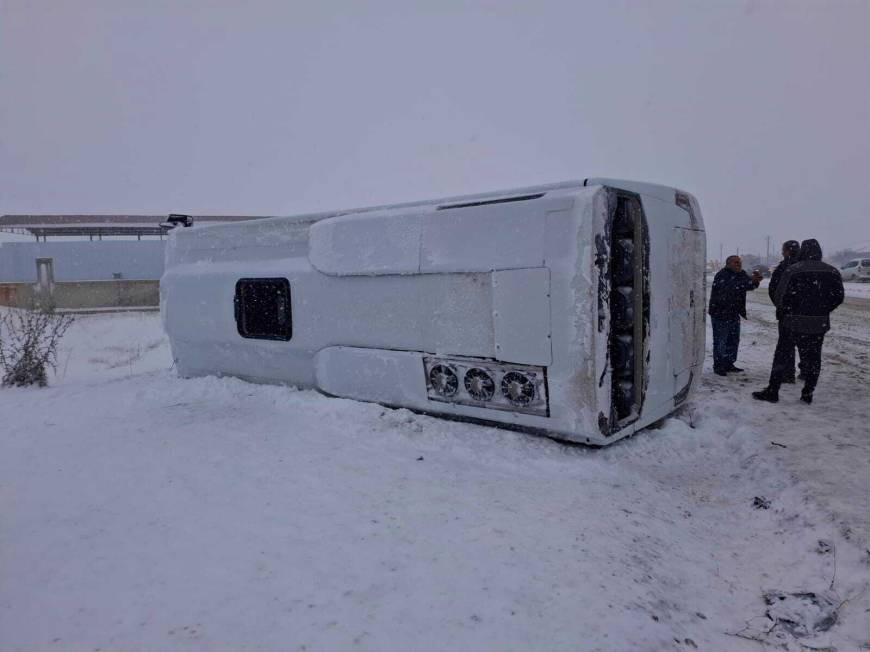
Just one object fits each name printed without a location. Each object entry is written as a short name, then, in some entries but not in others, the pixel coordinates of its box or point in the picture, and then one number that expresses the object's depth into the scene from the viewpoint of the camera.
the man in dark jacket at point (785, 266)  5.91
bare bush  6.57
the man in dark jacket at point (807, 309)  4.97
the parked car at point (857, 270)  31.36
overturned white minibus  3.21
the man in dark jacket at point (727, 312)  6.62
